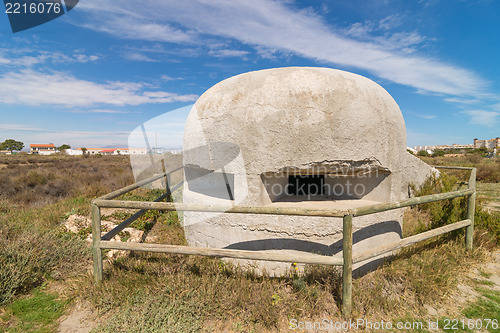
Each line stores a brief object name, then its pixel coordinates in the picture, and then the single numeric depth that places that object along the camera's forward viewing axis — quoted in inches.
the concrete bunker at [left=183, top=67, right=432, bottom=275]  118.3
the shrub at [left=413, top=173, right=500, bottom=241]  158.7
